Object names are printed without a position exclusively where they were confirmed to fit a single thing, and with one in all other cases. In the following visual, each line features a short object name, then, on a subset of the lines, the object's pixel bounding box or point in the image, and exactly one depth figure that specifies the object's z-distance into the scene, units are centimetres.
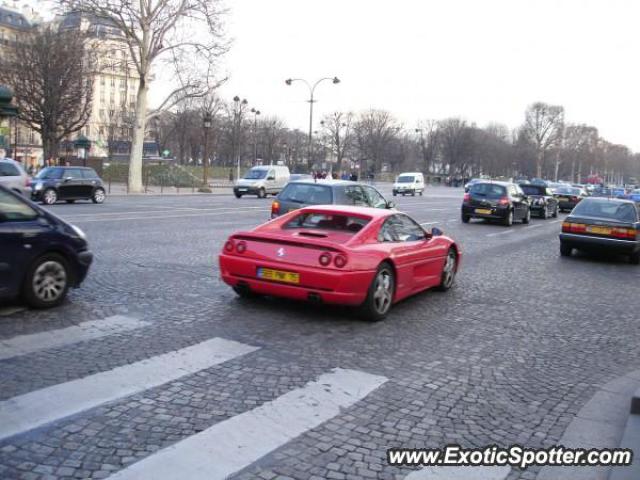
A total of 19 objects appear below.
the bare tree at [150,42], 3850
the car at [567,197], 3869
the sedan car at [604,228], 1450
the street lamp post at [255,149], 9406
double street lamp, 4972
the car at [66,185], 2538
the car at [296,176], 4637
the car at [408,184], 5538
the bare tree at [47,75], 4434
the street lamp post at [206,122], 4456
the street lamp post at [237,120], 8552
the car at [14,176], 2153
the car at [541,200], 3017
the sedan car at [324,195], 1430
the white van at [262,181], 3750
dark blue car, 666
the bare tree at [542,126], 12080
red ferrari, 696
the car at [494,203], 2350
